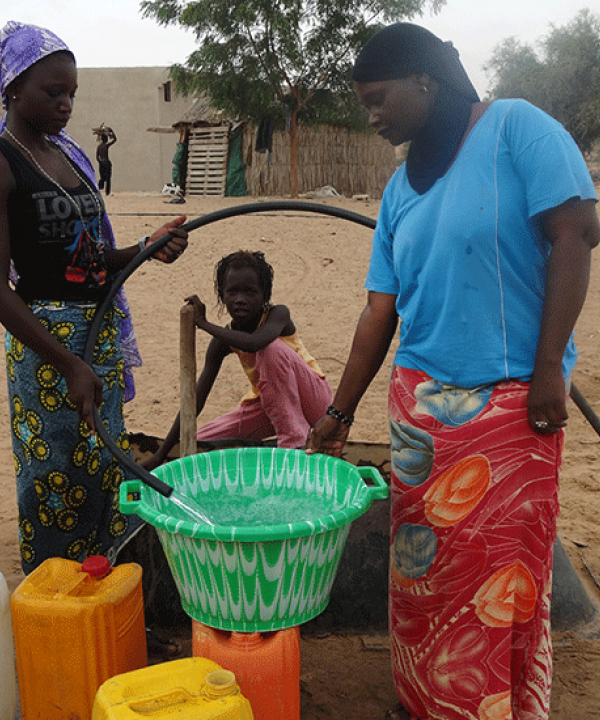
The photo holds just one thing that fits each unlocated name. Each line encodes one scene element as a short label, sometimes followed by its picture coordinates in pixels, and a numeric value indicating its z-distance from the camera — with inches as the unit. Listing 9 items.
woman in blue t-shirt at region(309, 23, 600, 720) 56.6
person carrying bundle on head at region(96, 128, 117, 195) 611.2
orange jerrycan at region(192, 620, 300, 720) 60.8
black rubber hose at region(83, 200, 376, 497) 75.7
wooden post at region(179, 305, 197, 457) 89.5
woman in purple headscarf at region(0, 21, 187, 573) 72.2
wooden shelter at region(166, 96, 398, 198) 564.4
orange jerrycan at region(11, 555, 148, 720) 65.6
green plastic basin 54.5
